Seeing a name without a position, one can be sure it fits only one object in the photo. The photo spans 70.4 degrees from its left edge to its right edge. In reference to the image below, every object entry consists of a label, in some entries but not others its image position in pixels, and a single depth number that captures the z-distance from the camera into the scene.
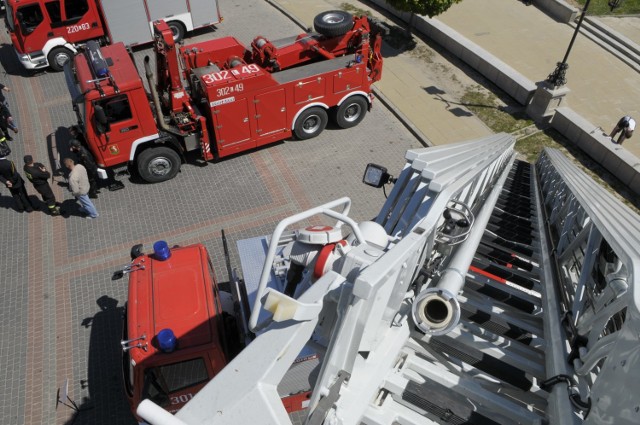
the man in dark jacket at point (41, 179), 9.43
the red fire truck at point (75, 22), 13.97
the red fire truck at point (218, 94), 9.51
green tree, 14.88
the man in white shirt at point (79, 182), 9.29
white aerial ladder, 2.25
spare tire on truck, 11.49
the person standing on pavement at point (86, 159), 9.59
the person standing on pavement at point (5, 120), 12.04
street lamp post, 12.63
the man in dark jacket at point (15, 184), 9.39
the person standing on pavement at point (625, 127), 11.87
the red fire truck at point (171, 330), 5.22
